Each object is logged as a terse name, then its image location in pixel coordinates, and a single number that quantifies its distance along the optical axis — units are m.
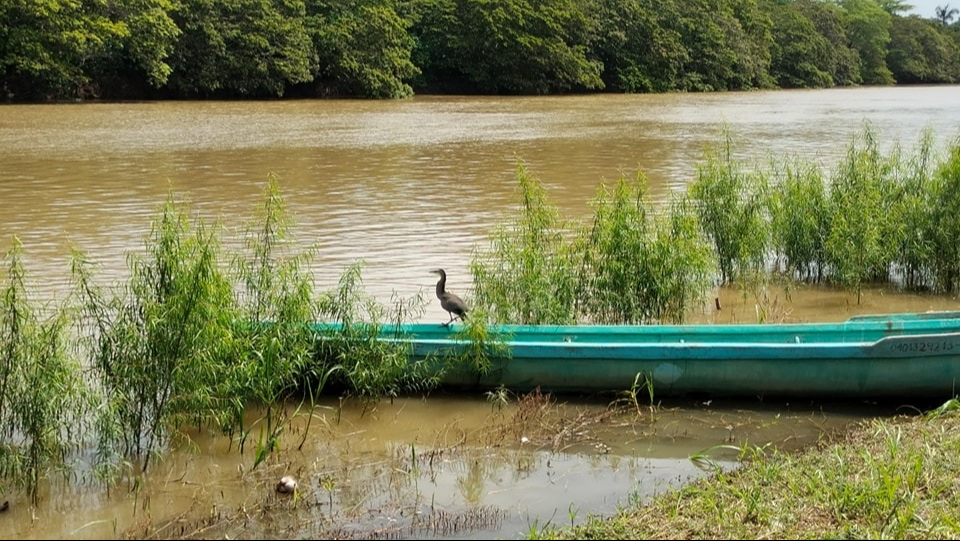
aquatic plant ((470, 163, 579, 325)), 8.14
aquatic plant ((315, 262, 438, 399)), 7.06
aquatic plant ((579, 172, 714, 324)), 8.56
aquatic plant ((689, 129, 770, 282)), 10.38
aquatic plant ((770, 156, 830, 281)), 10.56
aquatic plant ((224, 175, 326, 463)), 6.45
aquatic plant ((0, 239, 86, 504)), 5.62
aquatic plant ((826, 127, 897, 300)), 10.03
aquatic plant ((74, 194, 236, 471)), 6.02
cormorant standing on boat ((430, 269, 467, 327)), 7.69
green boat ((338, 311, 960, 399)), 7.00
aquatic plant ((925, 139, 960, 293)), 10.19
